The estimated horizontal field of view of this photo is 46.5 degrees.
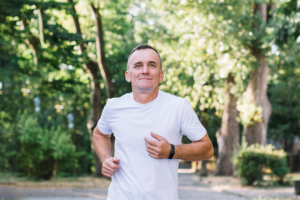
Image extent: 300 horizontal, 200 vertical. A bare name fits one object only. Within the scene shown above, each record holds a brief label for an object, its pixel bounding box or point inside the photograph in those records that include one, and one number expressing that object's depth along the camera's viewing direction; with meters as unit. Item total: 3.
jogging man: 2.42
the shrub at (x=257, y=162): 14.77
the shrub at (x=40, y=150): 14.43
